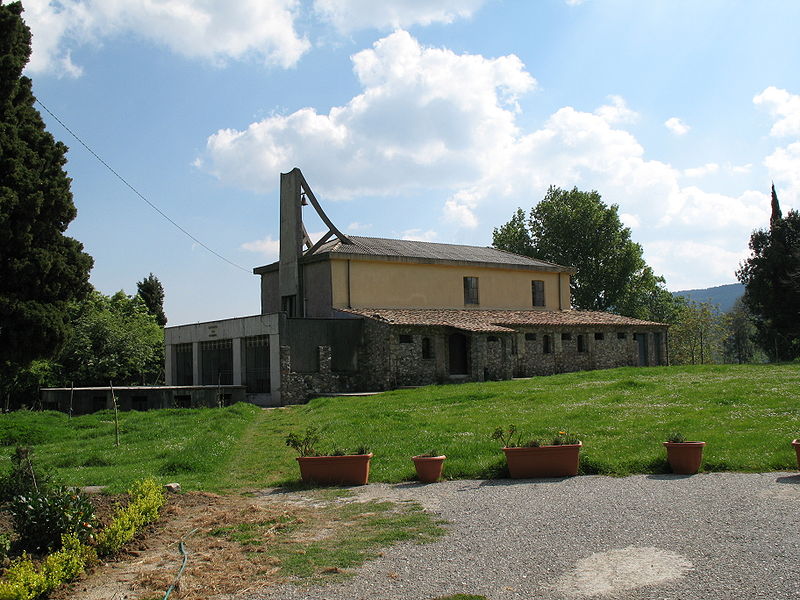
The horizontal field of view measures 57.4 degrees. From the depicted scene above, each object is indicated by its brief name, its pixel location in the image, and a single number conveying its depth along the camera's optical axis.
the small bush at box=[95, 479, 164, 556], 7.31
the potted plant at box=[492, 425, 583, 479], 11.20
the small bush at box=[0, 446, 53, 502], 8.73
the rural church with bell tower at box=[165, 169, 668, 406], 32.06
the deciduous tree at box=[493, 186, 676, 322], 63.41
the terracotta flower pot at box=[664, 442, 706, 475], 10.93
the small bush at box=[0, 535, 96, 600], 5.63
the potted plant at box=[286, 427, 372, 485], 11.39
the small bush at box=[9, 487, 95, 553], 7.21
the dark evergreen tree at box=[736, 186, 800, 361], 48.47
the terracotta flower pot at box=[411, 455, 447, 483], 11.23
